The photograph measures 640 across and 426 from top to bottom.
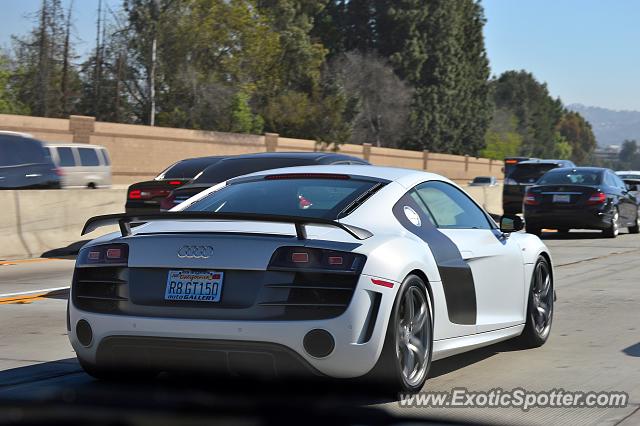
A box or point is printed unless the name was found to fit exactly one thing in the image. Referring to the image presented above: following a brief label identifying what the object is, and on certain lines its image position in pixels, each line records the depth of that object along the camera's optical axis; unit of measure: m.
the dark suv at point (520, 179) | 32.19
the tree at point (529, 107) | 172.12
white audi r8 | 5.71
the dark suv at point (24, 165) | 22.77
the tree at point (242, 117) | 63.84
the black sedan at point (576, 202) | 22.94
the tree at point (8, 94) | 58.41
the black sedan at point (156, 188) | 17.52
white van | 32.97
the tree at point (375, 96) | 89.94
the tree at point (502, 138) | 131.99
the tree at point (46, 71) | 57.34
